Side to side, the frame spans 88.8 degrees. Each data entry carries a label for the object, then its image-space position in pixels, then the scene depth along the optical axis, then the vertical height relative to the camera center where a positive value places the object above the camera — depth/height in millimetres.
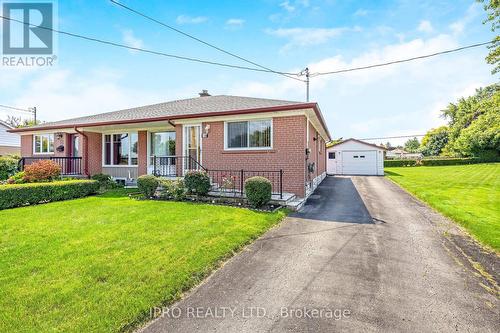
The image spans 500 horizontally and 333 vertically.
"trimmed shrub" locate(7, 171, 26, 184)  10455 -539
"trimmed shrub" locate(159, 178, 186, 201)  9125 -853
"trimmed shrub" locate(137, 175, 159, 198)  9539 -710
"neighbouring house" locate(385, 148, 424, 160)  58162 +3324
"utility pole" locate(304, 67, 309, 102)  16686 +5730
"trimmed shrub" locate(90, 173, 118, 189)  12336 -727
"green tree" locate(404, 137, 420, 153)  81419 +7029
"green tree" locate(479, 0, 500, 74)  8641 +4981
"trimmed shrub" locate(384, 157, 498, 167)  34094 +581
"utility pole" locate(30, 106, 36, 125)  37000 +8152
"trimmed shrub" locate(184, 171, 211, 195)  8891 -567
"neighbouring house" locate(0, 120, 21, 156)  25172 +2467
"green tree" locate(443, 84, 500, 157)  12383 +3587
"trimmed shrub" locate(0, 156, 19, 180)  14539 -48
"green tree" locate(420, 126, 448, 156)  51328 +4952
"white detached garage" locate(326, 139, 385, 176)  24281 +721
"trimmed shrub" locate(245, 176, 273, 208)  7715 -761
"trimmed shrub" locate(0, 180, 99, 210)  8109 -914
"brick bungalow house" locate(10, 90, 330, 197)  9227 +1191
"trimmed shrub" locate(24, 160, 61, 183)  10406 -238
